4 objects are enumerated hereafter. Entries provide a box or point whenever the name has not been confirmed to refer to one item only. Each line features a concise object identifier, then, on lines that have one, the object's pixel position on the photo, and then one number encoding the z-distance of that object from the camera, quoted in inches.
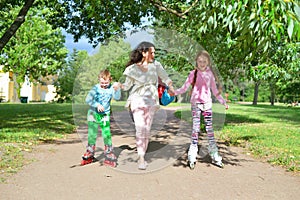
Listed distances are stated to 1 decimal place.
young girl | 168.4
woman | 133.0
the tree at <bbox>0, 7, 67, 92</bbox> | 1286.9
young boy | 138.2
